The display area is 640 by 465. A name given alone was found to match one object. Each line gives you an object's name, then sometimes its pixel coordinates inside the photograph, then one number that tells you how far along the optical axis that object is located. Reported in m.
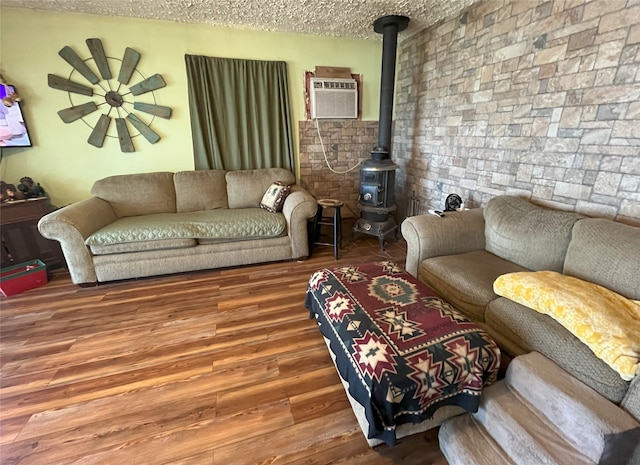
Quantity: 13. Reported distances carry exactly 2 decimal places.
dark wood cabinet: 2.52
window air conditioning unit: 3.41
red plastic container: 2.38
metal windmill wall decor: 2.79
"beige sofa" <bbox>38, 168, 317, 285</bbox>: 2.41
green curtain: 3.10
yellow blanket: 1.04
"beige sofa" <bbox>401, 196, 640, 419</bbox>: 1.17
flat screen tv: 2.62
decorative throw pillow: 2.98
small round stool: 2.94
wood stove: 2.95
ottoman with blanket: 1.07
